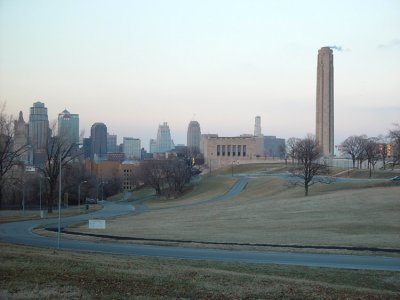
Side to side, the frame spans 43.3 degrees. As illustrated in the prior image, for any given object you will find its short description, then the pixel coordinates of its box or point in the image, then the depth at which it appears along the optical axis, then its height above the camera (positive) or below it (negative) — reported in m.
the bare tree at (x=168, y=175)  113.94 -3.33
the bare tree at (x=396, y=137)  74.88 +3.54
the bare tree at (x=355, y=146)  108.50 +3.27
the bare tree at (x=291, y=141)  145.85 +5.75
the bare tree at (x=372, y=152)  94.54 +1.61
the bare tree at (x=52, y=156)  66.19 +0.33
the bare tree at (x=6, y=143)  57.09 +2.01
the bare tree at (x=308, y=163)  66.12 -0.39
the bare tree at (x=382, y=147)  104.97 +2.94
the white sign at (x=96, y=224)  42.81 -5.41
